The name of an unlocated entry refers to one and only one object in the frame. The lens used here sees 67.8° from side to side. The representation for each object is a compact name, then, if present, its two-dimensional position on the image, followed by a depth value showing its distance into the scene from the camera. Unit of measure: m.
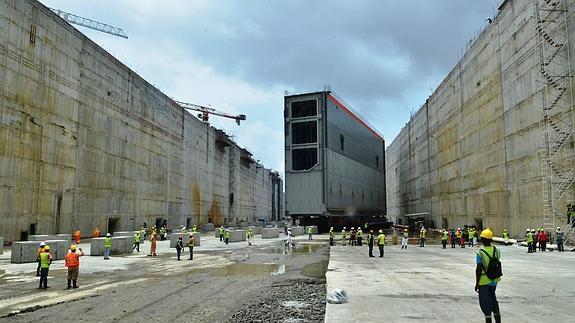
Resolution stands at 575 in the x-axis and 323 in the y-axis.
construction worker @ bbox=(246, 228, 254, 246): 37.00
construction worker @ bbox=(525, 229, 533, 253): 24.69
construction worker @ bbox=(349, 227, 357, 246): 33.34
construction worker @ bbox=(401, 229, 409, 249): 29.80
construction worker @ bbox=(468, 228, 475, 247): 31.66
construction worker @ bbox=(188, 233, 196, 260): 24.39
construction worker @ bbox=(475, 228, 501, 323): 6.88
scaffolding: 26.94
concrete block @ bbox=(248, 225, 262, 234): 53.67
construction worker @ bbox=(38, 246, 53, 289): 13.98
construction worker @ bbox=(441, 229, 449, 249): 30.60
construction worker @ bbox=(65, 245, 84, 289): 14.12
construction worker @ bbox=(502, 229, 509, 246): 30.72
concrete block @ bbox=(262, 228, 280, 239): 45.56
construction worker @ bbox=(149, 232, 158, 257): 25.98
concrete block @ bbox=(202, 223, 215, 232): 70.25
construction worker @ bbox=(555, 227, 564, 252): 24.89
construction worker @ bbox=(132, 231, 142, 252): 28.93
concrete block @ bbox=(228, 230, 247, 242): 40.12
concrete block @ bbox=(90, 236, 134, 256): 25.28
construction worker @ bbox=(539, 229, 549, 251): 25.66
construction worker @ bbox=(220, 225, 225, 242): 39.86
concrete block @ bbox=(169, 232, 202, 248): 32.59
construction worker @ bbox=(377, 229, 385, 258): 23.60
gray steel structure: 53.44
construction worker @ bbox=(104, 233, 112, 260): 23.22
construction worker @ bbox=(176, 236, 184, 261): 23.75
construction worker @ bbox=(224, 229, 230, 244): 37.42
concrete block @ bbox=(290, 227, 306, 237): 50.16
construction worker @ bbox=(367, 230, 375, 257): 23.91
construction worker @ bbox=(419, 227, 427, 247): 32.24
